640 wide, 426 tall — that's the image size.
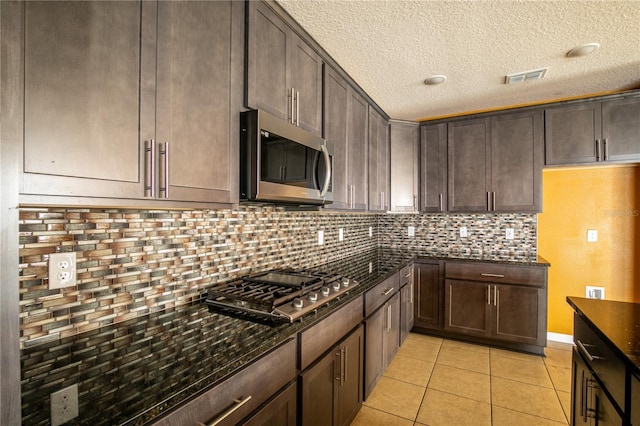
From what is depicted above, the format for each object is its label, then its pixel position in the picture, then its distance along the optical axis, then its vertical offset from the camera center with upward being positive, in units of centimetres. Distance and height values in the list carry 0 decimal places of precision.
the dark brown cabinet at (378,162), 306 +54
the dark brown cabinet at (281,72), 151 +79
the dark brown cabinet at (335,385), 145 -92
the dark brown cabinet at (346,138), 228 +60
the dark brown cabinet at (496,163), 321 +55
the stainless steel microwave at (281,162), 144 +27
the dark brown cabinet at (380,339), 221 -101
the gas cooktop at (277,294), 143 -42
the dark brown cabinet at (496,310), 308 -100
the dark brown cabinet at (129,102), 79 +35
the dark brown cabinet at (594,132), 285 +78
